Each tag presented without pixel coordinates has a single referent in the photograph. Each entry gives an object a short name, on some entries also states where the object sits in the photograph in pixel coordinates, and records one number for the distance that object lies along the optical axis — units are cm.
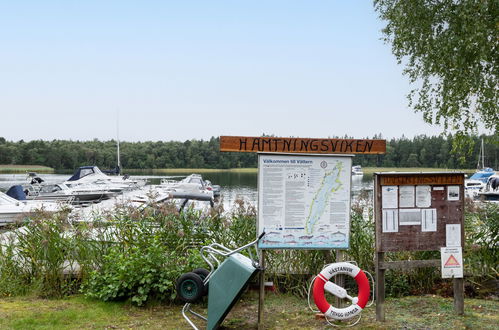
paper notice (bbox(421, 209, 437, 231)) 577
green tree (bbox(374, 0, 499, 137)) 1143
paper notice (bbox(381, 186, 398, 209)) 570
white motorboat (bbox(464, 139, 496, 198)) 3788
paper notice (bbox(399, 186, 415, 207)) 574
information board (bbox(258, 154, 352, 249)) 567
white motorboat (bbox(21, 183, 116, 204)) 2922
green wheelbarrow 475
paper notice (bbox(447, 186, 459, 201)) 580
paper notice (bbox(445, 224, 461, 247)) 579
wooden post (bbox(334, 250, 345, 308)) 571
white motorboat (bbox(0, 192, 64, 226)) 1792
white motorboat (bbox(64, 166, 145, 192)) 3359
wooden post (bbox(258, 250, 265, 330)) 547
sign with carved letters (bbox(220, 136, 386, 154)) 577
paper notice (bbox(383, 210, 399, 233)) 571
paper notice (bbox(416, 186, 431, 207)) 577
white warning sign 571
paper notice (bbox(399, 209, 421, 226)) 574
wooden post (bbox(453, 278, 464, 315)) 575
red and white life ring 542
